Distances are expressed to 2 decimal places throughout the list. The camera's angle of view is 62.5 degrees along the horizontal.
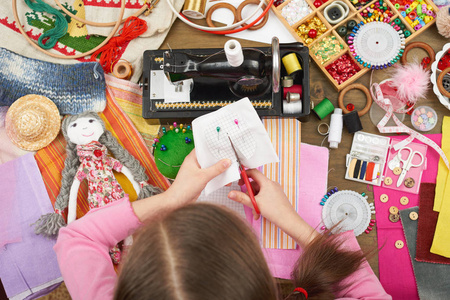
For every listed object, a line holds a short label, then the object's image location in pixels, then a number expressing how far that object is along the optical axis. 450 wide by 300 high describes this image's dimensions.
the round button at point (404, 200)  1.14
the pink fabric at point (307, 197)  1.13
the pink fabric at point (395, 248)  1.11
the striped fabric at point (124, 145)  1.20
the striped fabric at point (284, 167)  1.14
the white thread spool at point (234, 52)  0.90
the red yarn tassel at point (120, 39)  1.24
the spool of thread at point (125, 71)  1.21
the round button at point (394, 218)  1.13
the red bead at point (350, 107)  1.17
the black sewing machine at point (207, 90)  1.08
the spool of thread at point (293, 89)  1.10
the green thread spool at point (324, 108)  1.16
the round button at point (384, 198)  1.14
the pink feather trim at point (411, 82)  1.14
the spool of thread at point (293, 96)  1.07
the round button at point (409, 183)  1.14
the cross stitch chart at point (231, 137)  1.05
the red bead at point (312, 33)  1.18
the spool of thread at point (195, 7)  1.20
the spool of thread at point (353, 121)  1.14
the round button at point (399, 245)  1.12
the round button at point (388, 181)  1.15
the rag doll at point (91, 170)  1.12
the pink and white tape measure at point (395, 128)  1.15
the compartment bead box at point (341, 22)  1.17
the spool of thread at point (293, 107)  1.09
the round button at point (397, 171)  1.15
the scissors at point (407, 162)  1.14
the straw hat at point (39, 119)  1.16
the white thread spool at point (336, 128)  1.14
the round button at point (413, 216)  1.13
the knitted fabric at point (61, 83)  1.22
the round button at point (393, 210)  1.13
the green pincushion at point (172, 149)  1.17
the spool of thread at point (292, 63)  1.07
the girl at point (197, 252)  0.62
